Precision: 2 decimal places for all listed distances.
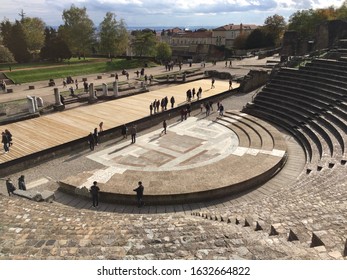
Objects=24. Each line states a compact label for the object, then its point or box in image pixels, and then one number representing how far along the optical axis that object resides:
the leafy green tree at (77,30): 58.19
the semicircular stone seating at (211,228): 7.25
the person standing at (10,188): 13.98
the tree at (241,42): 81.59
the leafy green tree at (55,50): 57.59
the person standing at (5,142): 18.36
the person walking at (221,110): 26.69
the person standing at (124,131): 22.25
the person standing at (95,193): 13.84
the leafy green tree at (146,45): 68.55
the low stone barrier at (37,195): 13.57
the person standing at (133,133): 21.36
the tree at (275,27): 78.06
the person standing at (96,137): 20.81
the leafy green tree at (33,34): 56.53
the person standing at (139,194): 13.69
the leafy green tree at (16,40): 55.53
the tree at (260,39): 77.19
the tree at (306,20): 63.97
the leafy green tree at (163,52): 66.50
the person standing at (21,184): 14.89
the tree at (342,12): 60.12
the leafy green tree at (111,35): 60.09
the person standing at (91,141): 20.31
